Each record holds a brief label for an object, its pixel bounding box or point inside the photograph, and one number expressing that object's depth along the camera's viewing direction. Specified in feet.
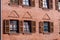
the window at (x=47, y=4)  54.02
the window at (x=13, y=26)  48.65
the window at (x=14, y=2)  49.00
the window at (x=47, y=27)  52.65
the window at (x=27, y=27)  50.44
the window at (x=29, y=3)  51.08
